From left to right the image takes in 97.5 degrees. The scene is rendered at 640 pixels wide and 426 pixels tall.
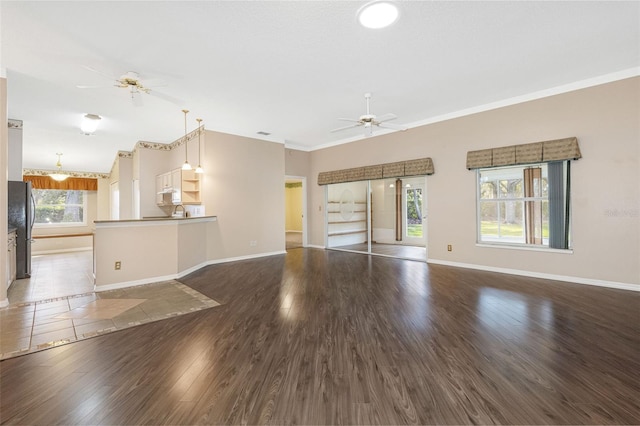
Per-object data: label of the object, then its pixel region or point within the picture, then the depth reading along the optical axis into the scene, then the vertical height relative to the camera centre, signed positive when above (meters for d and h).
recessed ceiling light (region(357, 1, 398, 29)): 2.50 +1.84
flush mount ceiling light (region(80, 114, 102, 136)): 5.18 +1.72
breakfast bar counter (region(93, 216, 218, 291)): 4.02 -0.58
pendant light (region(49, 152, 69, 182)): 8.89 +1.23
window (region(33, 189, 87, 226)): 9.41 +0.24
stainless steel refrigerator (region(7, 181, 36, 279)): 4.52 -0.07
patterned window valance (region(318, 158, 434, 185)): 5.79 +0.98
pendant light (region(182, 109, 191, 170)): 5.43 +1.44
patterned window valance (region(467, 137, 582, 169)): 4.19 +0.96
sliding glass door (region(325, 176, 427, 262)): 6.35 -0.10
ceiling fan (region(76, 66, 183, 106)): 3.31 +1.59
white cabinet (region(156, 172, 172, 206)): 6.56 +0.64
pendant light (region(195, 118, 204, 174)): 5.51 +1.25
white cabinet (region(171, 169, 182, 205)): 5.90 +0.61
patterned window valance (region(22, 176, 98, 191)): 9.16 +1.04
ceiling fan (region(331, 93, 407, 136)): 4.43 +1.49
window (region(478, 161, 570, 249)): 4.42 +0.13
